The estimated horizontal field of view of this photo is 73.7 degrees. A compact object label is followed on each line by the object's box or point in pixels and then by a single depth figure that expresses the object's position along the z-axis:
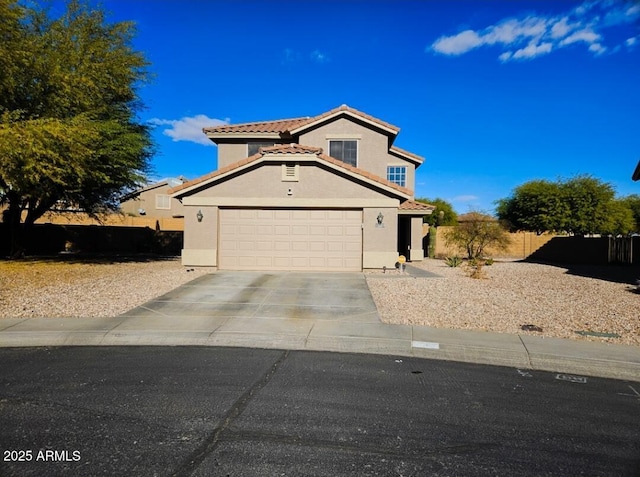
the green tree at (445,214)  38.60
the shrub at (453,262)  20.08
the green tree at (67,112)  14.15
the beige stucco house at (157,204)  44.56
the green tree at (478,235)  23.09
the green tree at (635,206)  45.38
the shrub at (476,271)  15.53
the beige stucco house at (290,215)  15.90
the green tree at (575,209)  35.06
